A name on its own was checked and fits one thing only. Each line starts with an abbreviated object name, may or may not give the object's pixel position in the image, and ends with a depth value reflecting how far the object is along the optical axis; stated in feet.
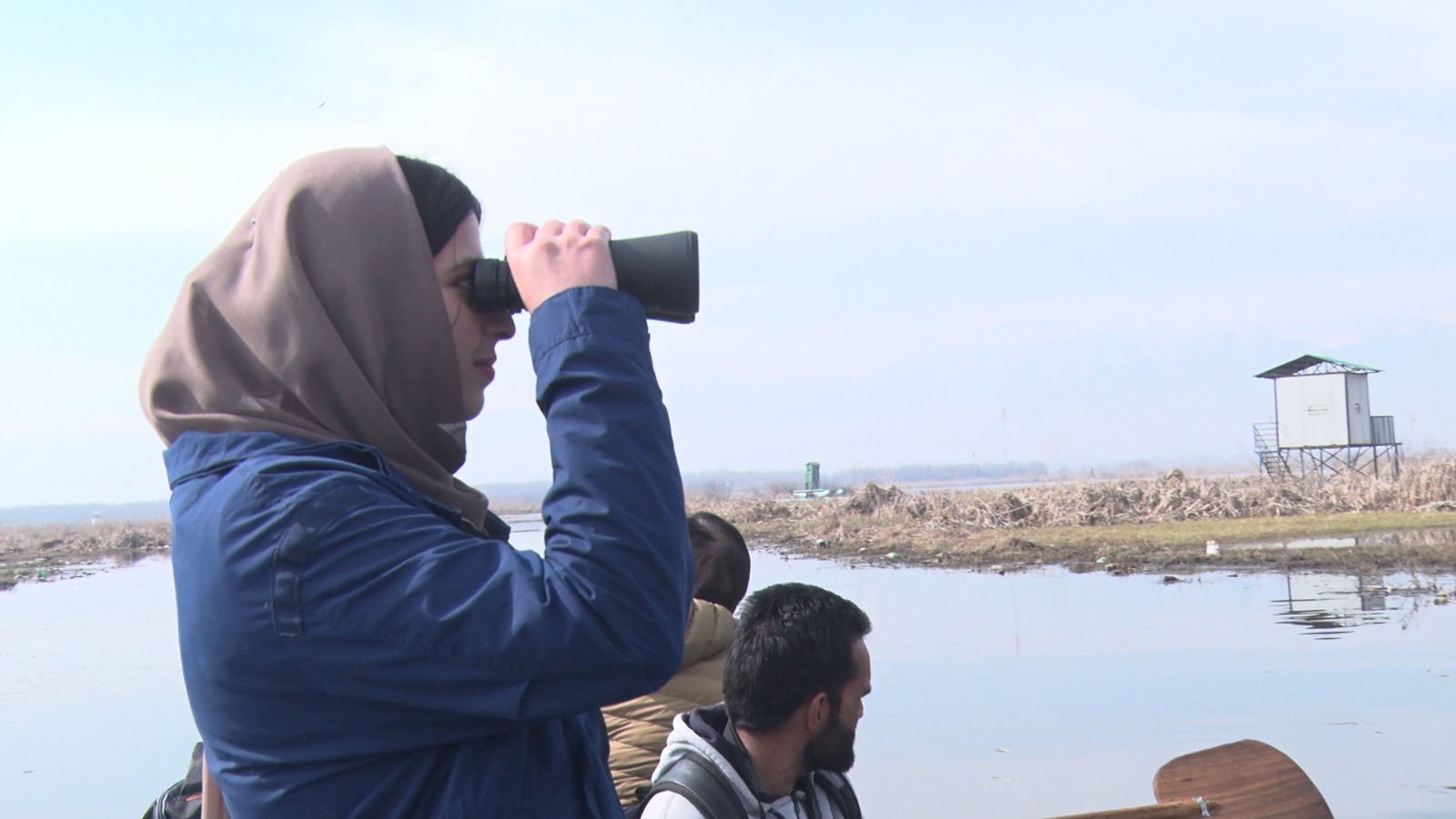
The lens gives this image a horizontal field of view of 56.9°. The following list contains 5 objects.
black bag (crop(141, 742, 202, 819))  6.07
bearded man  9.71
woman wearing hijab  3.63
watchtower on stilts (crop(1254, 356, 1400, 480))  112.27
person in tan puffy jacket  11.85
